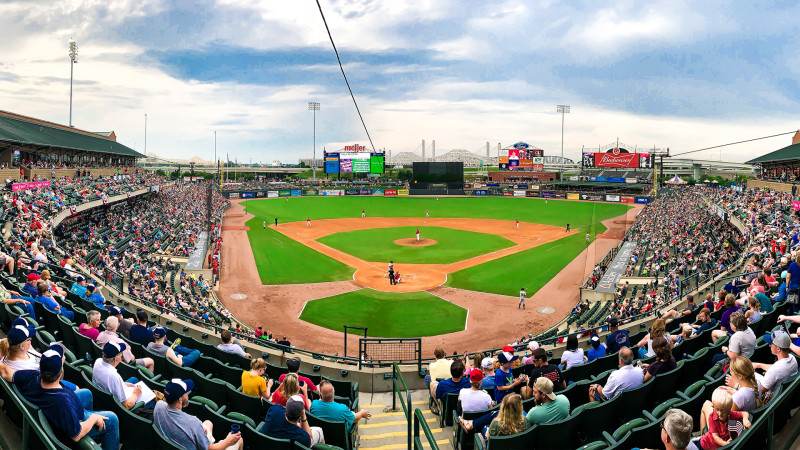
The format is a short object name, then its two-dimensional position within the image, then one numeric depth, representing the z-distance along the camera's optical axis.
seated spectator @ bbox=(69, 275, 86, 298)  11.78
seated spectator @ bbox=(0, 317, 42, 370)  5.04
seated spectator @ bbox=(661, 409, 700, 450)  3.96
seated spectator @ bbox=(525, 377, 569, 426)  5.71
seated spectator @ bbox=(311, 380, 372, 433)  6.37
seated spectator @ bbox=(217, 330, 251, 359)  8.84
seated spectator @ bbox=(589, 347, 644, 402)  6.33
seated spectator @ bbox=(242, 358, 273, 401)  6.81
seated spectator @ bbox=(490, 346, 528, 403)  7.33
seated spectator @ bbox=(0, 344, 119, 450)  4.11
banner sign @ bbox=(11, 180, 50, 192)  27.25
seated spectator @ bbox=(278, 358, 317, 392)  7.29
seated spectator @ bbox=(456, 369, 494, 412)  6.68
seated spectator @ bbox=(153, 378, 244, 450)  4.86
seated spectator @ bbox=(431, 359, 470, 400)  7.83
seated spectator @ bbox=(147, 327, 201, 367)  7.95
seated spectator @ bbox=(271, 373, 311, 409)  6.06
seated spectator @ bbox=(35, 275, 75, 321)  8.90
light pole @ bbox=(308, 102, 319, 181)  120.06
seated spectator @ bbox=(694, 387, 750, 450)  4.55
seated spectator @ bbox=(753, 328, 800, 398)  5.38
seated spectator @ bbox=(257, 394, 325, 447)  5.34
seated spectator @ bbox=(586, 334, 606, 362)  8.97
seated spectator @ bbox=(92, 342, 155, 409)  5.65
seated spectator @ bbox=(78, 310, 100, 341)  7.86
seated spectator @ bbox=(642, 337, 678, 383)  6.63
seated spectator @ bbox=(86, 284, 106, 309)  11.10
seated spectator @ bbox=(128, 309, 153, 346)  8.68
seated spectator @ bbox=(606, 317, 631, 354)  9.48
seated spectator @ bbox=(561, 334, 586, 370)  8.57
